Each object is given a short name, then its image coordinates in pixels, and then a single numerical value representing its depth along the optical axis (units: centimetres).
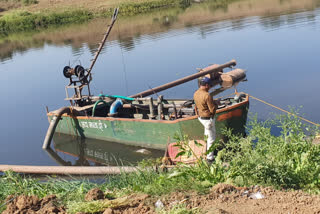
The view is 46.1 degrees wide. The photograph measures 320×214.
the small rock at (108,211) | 491
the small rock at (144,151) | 1288
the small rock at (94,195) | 559
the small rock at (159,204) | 499
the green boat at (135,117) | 1124
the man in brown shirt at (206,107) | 823
